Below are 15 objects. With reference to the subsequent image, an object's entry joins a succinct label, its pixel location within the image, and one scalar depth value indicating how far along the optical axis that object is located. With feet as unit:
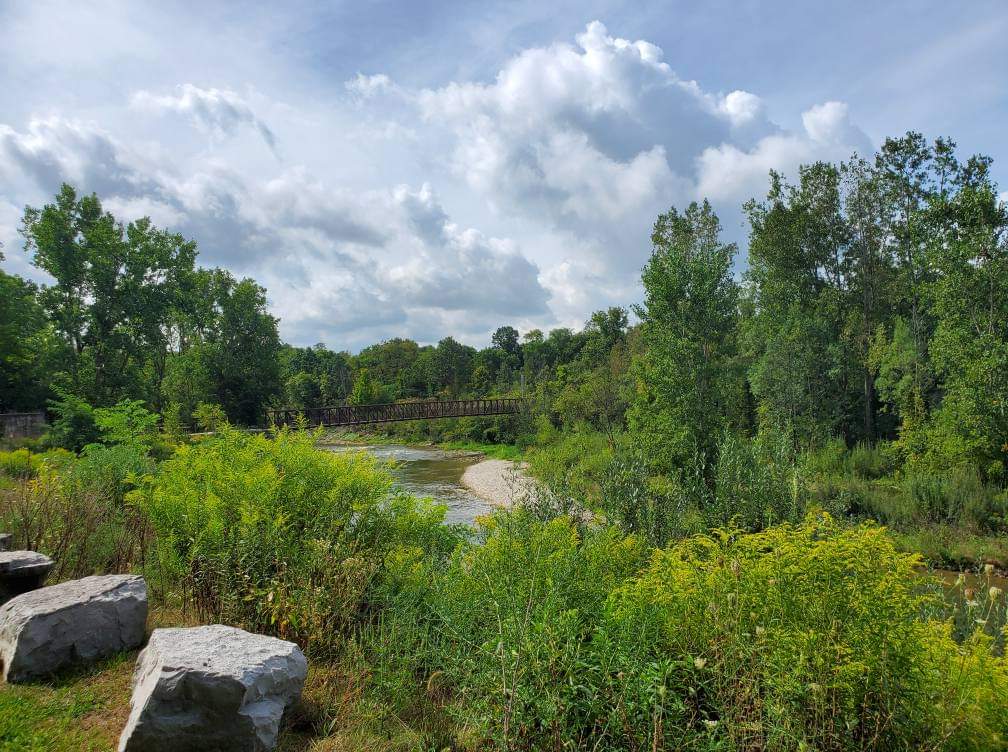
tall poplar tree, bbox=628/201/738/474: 40.60
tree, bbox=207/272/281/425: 103.04
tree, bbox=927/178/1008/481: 41.60
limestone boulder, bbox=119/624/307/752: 8.03
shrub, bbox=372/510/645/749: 7.44
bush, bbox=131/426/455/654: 11.83
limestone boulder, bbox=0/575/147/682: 10.51
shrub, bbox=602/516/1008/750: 6.70
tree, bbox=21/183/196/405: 77.82
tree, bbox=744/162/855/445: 64.18
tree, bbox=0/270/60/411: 69.05
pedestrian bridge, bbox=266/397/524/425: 115.02
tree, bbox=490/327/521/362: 252.42
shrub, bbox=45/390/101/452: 47.14
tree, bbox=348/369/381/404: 172.55
